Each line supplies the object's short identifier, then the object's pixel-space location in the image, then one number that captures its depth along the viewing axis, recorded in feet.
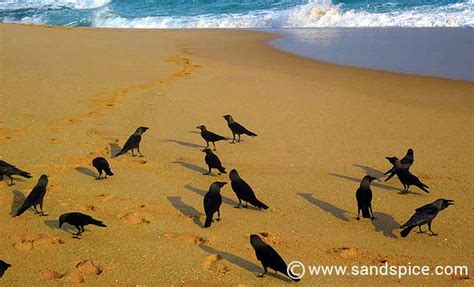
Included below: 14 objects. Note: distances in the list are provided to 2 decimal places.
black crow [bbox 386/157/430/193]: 17.65
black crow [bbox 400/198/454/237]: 14.62
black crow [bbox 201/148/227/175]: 19.21
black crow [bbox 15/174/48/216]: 15.61
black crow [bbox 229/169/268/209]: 16.44
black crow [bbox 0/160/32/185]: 17.89
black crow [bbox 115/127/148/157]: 20.92
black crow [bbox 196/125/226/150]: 22.16
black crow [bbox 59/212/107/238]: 14.40
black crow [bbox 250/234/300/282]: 12.53
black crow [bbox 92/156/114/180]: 18.52
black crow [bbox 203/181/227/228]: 15.38
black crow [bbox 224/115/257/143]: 22.97
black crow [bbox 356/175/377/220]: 15.88
